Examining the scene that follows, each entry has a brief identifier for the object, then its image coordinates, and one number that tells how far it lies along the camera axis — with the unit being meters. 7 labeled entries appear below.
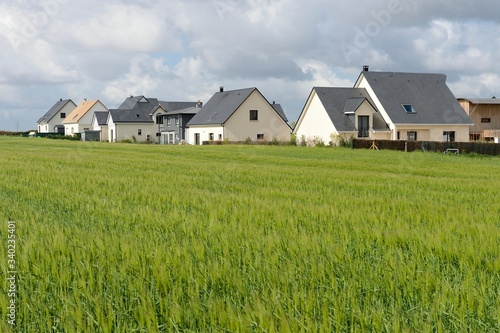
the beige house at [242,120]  71.06
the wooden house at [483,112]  71.88
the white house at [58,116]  130.50
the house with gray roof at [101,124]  103.81
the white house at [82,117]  115.56
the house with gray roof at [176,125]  85.75
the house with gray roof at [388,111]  59.31
